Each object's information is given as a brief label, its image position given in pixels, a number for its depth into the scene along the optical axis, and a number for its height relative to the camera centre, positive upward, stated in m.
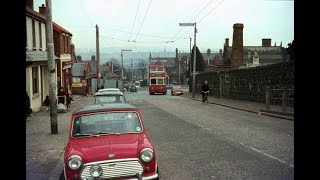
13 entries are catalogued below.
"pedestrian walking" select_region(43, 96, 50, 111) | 22.91 -1.85
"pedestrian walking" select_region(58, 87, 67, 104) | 22.77 -1.45
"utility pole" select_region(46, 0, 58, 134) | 13.56 -0.50
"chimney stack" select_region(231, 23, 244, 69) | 38.22 +2.65
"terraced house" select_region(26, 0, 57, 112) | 20.91 +0.78
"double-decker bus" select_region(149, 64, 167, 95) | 52.68 -1.00
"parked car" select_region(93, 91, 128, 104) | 16.01 -1.11
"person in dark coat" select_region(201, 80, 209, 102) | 29.76 -1.32
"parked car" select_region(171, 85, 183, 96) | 53.97 -2.82
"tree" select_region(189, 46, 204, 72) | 81.88 +2.25
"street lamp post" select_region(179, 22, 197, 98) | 40.31 +5.34
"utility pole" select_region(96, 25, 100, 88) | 39.25 +1.91
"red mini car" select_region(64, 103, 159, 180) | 6.26 -1.35
